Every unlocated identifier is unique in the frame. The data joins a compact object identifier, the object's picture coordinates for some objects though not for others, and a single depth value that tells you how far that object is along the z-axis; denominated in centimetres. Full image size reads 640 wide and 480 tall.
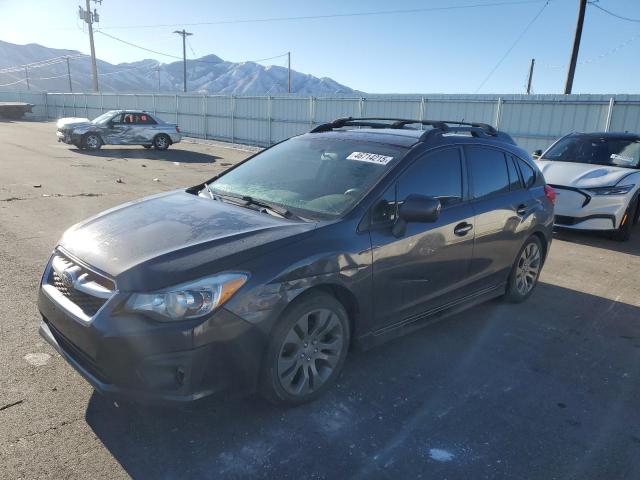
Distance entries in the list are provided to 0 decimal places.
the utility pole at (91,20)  4514
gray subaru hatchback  254
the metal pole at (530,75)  4706
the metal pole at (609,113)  1334
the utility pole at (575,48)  1838
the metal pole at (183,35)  6191
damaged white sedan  1872
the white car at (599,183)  779
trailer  3978
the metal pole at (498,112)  1552
